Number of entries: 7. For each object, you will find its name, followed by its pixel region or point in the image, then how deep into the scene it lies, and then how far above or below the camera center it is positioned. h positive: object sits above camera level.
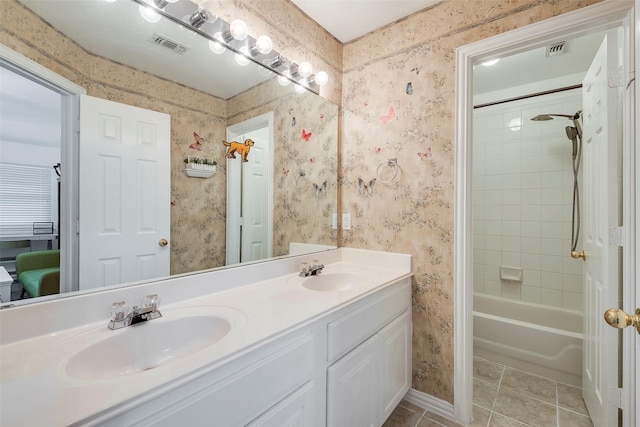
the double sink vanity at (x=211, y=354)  0.59 -0.38
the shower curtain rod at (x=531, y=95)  2.39 +1.09
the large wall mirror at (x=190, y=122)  0.87 +0.42
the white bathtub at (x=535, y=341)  1.94 -0.96
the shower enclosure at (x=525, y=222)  2.28 -0.08
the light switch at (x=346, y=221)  2.06 -0.06
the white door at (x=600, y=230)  1.28 -0.09
